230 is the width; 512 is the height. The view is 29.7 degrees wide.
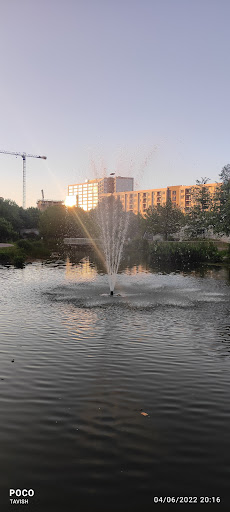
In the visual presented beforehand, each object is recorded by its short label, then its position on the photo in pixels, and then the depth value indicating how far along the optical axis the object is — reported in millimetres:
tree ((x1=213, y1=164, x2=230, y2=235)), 64569
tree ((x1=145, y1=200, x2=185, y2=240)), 113250
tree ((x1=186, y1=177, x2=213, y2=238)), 89562
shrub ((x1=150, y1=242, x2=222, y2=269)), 65438
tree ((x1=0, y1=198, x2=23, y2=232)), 130375
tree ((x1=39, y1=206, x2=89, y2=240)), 135125
